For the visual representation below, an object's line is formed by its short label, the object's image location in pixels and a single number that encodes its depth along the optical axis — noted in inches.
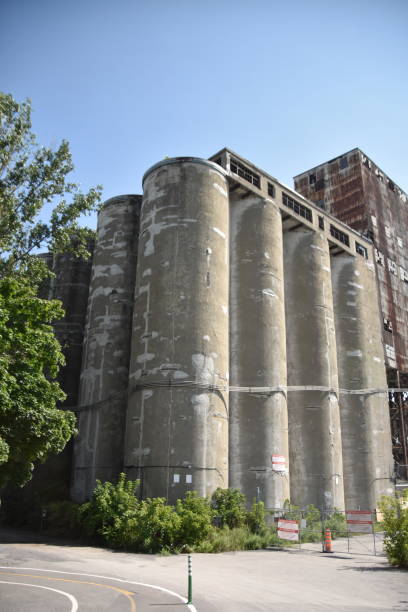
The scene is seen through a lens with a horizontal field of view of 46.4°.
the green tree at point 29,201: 850.8
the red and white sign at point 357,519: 755.8
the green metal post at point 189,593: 376.9
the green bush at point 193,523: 718.5
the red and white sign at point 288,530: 764.2
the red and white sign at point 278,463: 987.9
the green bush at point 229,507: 834.6
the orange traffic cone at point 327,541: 753.0
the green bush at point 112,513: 741.9
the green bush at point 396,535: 587.5
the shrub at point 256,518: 844.0
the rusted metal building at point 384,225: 1688.0
